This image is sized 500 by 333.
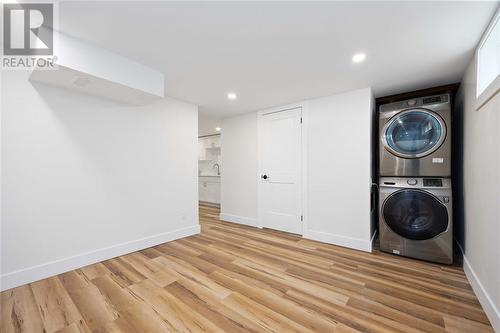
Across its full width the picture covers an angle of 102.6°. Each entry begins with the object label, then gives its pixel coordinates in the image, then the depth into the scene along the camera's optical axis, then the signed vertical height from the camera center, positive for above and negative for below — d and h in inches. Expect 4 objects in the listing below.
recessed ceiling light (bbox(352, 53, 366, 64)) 76.8 +42.5
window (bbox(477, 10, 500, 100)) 57.6 +34.6
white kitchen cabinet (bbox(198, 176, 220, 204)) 255.5 -31.6
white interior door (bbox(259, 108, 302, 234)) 134.6 -3.6
